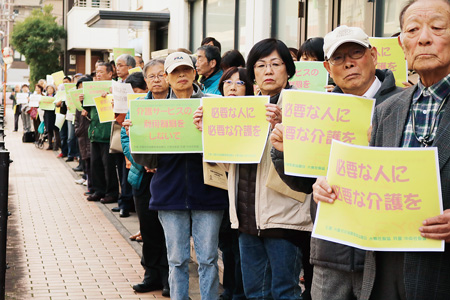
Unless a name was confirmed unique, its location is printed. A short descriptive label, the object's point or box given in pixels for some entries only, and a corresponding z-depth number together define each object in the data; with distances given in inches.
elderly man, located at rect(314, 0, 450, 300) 100.6
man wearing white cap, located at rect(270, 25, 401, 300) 124.4
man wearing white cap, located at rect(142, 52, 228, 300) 197.6
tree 1491.1
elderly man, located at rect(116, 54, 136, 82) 373.7
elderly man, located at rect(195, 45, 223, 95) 268.2
